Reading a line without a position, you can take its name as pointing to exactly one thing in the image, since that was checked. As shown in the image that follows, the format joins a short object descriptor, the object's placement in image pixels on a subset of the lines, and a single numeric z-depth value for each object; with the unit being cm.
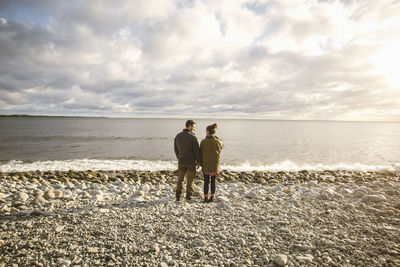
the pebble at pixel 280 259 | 408
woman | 730
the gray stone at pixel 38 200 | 726
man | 725
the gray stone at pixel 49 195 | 787
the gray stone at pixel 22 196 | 771
